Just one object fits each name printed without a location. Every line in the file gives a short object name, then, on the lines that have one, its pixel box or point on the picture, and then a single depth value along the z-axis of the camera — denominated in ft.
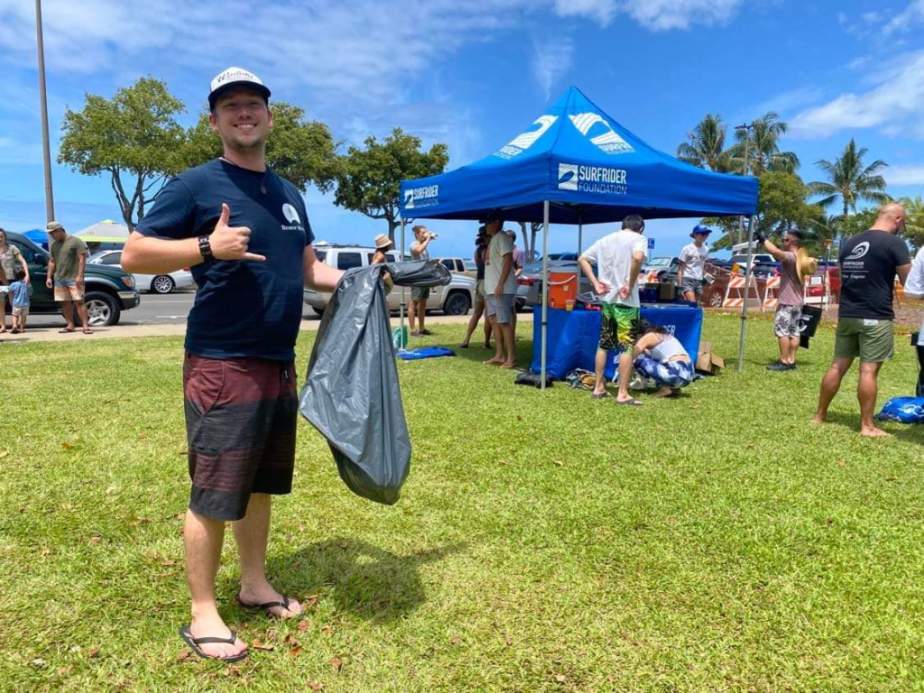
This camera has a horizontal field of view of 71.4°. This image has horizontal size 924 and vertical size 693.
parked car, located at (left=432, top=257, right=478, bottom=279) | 68.90
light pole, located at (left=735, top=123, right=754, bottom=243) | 135.85
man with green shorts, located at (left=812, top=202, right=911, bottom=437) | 16.57
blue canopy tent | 21.07
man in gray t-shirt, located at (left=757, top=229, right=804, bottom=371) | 26.76
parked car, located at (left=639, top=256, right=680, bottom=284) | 82.34
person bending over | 21.36
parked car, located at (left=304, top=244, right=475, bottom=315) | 51.78
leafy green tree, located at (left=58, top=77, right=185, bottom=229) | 89.35
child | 34.27
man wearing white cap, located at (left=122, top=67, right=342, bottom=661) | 6.73
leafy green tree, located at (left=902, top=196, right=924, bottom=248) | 141.28
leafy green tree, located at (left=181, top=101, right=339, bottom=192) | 100.83
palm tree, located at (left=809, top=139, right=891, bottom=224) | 177.27
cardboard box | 26.05
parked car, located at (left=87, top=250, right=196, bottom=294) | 72.23
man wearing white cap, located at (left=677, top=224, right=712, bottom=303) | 32.48
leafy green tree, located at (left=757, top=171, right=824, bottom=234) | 139.44
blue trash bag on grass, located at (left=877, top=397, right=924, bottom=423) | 18.19
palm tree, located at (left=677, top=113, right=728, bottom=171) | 161.99
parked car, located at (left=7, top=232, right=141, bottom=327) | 38.68
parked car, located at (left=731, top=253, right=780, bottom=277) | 81.18
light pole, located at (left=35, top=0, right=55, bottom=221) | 56.34
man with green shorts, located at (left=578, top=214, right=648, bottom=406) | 19.94
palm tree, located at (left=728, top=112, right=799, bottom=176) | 161.58
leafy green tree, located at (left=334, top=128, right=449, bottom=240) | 111.86
